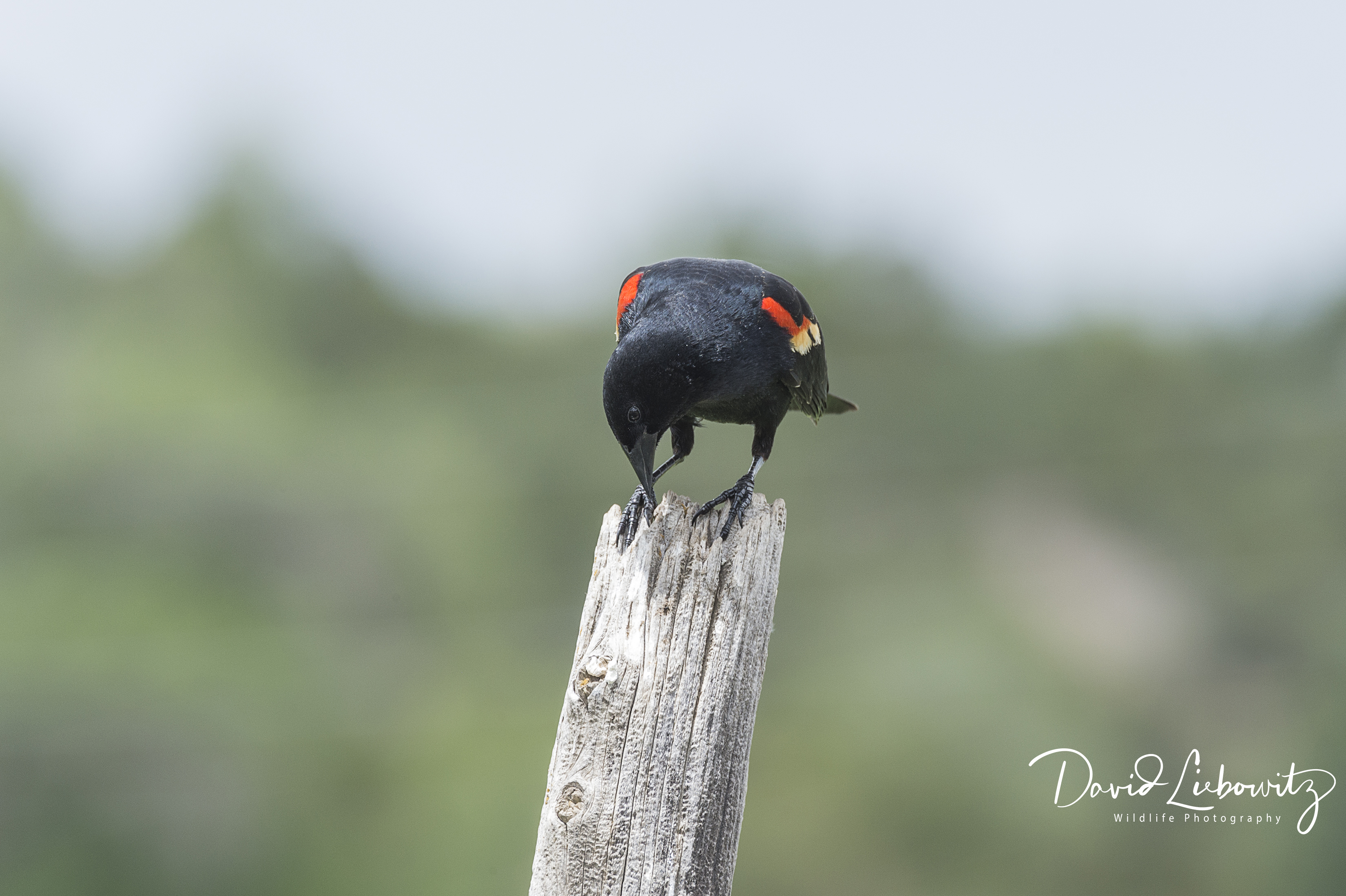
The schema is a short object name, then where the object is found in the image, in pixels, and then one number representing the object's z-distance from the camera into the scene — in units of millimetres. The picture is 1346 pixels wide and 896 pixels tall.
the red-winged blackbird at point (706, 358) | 8727
